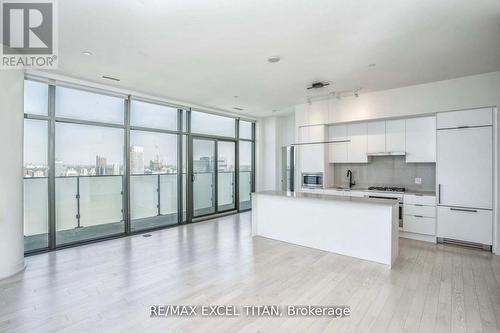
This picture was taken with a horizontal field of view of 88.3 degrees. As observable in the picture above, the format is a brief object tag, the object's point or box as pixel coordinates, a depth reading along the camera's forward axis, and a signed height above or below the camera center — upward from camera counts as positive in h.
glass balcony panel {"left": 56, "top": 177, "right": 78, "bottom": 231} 4.54 -0.68
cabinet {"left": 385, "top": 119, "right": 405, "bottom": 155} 5.25 +0.62
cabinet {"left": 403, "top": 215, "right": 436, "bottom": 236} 4.77 -1.12
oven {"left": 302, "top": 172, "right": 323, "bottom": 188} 6.18 -0.34
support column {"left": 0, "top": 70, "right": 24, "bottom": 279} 3.29 -0.09
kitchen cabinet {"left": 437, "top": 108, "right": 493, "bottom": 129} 4.30 +0.83
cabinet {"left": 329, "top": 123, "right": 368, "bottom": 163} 5.77 +0.49
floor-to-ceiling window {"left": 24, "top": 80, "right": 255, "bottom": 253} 4.33 +0.03
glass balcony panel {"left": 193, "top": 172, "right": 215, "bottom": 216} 6.80 -0.75
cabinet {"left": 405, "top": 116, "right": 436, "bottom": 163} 4.90 +0.51
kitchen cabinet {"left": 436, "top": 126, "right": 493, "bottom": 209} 4.29 -0.02
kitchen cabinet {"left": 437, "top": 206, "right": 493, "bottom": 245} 4.29 -1.01
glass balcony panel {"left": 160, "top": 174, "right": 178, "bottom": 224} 6.14 -0.77
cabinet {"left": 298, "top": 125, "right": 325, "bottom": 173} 6.16 +0.39
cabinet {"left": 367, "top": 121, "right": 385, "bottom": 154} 5.50 +0.63
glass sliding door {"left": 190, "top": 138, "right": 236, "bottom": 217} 6.80 -0.28
